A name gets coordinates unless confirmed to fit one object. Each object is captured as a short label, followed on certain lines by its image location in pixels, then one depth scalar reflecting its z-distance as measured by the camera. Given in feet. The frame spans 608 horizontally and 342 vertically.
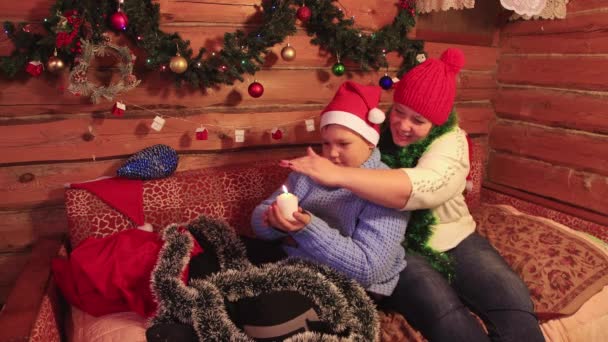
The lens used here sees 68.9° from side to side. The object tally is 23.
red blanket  4.95
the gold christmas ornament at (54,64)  5.60
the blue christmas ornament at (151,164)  6.15
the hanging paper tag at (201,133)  6.82
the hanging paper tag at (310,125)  7.73
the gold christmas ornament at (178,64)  6.13
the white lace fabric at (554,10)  8.14
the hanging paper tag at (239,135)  7.18
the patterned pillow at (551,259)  6.00
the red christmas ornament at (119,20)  5.71
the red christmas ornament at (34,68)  5.51
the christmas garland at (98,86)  5.66
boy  4.71
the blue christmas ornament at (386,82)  8.07
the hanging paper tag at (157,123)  6.54
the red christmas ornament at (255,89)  6.93
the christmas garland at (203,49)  5.56
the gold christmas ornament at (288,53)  7.06
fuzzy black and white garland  4.21
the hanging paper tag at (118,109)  6.15
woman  4.66
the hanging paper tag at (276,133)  7.40
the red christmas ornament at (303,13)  6.99
